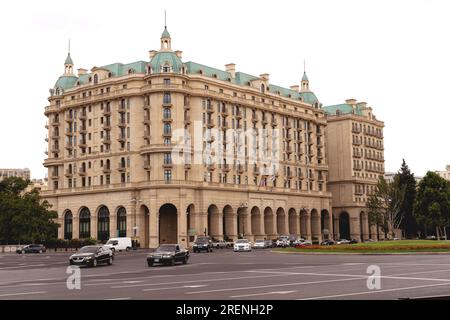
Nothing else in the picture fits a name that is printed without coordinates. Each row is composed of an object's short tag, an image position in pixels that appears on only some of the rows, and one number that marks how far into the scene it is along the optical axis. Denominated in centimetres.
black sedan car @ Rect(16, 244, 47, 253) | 8338
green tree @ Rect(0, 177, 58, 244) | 9356
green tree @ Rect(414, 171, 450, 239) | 10194
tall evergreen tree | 11659
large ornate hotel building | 9675
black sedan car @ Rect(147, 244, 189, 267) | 3944
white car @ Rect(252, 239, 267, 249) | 8560
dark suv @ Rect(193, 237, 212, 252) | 7150
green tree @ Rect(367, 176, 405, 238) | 11019
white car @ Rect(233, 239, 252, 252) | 7250
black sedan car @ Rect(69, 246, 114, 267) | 3947
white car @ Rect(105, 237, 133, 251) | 8488
